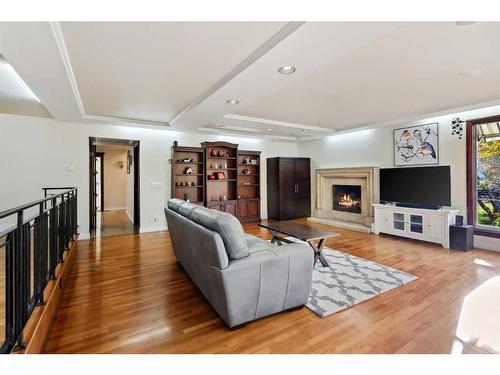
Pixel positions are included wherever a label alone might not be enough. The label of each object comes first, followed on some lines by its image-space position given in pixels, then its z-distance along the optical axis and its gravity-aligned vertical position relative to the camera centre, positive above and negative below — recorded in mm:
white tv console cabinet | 4254 -660
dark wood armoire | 6875 +16
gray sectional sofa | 1894 -681
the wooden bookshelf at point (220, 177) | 5934 +303
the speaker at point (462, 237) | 4023 -828
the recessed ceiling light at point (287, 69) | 2533 +1277
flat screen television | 4506 +40
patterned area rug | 2355 -1087
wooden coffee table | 3132 -609
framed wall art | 4738 +890
